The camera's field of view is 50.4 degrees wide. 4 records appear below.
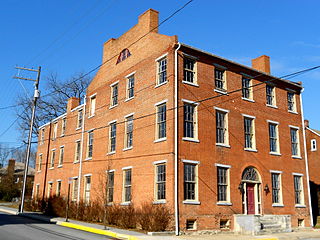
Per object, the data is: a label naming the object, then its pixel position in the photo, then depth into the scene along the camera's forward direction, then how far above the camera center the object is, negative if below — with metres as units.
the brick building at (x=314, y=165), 30.17 +3.69
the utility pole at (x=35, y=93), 29.77 +9.50
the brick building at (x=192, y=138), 19.41 +4.11
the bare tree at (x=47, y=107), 47.28 +12.32
